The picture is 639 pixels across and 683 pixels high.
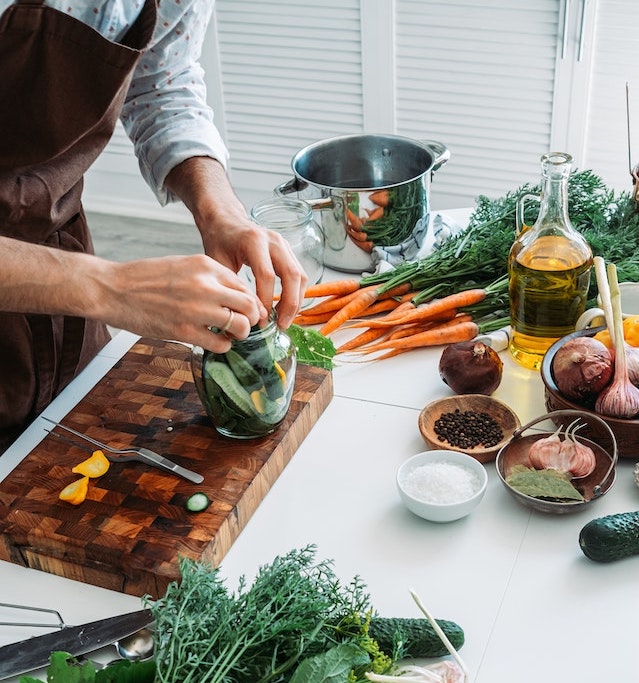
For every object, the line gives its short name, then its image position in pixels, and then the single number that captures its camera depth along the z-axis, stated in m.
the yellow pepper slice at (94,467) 1.23
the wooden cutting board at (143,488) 1.12
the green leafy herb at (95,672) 0.86
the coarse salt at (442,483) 1.18
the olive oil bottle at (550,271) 1.37
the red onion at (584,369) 1.24
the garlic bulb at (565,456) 1.18
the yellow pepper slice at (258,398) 1.24
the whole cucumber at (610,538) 1.08
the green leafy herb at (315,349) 1.53
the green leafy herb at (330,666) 0.86
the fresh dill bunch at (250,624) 0.88
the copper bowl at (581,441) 1.16
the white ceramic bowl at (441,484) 1.16
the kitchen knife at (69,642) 0.99
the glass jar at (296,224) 1.64
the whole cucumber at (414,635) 0.97
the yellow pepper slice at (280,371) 1.25
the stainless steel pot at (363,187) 1.67
